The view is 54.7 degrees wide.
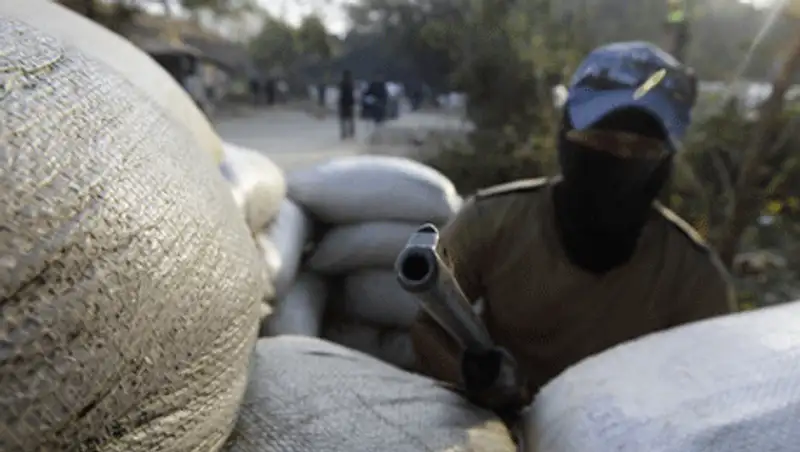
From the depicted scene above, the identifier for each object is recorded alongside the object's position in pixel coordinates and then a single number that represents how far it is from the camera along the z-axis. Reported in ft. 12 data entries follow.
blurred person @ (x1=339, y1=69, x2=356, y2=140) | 35.78
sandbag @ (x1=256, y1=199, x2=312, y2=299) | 6.57
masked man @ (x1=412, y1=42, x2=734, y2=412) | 4.39
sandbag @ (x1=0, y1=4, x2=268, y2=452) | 1.87
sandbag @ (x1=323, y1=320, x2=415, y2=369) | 7.71
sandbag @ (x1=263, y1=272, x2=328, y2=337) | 6.70
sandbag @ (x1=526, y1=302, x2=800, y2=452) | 2.47
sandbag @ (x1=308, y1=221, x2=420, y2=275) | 7.67
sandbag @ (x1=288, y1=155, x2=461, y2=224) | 7.61
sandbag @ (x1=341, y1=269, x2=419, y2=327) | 7.75
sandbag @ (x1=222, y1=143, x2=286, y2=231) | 5.90
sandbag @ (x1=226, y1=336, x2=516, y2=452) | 3.16
